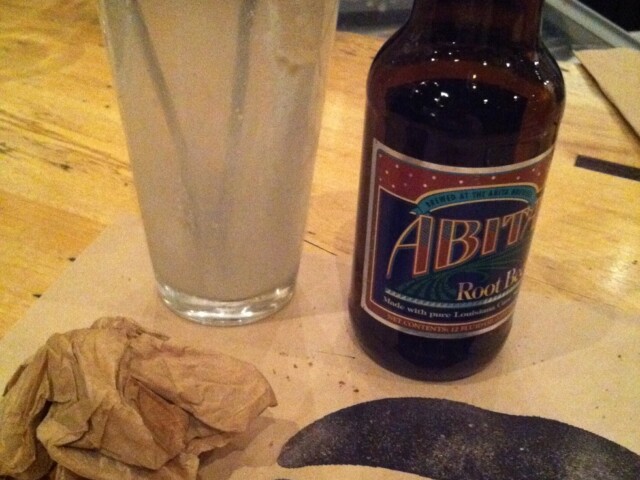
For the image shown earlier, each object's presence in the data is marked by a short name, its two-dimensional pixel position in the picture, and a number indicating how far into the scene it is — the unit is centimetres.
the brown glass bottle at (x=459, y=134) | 35
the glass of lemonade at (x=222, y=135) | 35
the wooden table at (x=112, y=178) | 51
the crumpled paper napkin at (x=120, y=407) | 33
